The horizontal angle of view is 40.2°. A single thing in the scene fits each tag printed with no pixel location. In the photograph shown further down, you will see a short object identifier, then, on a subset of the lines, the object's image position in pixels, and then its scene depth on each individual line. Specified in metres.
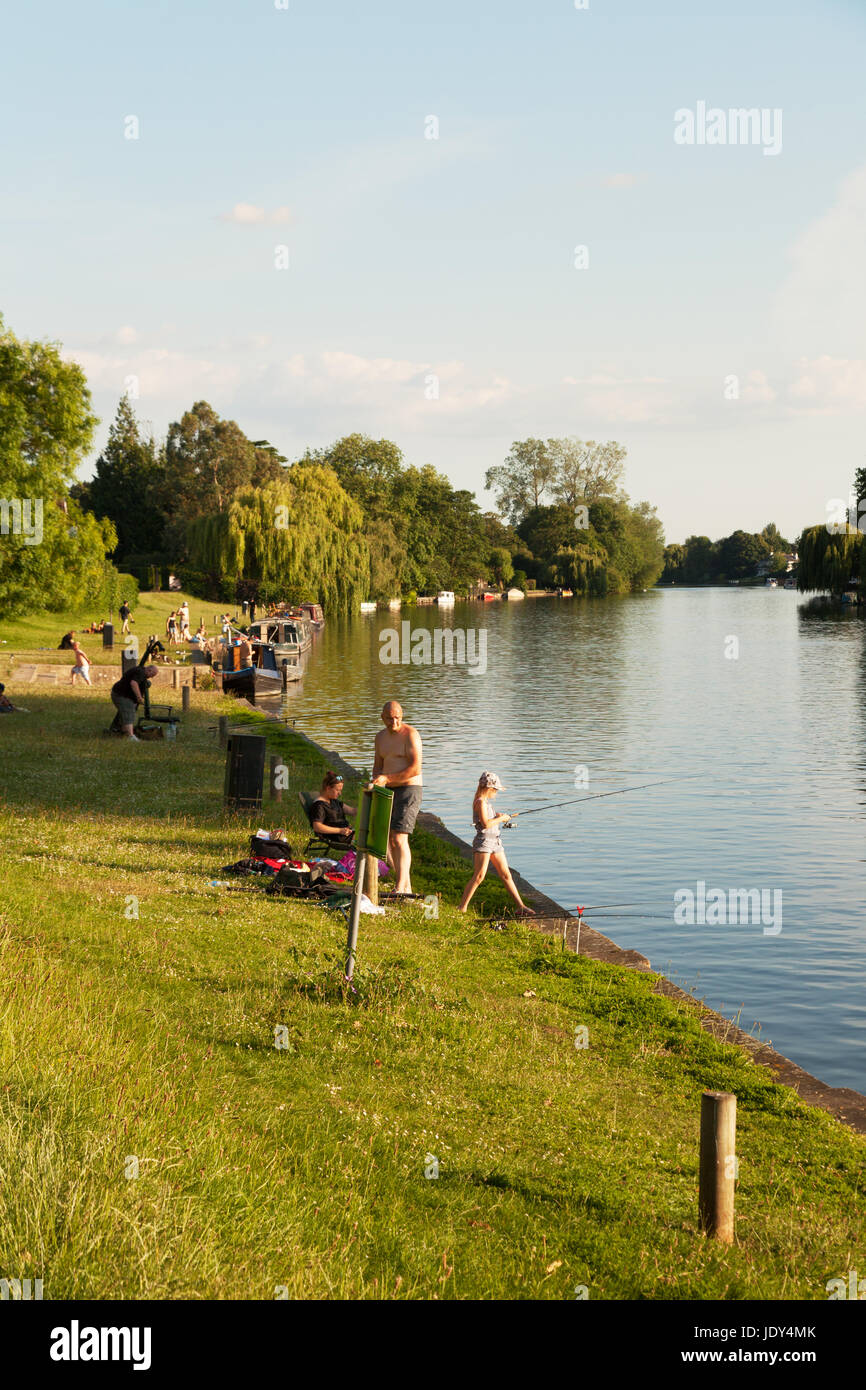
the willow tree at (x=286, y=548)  71.69
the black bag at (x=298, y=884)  12.95
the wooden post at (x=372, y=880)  12.51
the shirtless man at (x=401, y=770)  13.02
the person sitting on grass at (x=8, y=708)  27.47
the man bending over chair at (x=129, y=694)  23.59
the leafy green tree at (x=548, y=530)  148.62
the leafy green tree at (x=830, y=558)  100.31
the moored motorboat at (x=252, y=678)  41.00
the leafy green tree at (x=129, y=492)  107.06
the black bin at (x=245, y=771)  17.44
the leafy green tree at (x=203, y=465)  102.44
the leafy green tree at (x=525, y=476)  159.50
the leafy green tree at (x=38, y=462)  33.25
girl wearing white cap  13.48
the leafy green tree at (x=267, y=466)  103.81
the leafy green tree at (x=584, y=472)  156.38
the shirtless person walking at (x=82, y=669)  35.22
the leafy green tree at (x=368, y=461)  118.25
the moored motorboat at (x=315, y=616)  73.99
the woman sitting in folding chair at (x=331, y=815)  15.05
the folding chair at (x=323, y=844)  14.98
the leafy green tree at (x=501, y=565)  145.25
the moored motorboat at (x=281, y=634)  51.90
